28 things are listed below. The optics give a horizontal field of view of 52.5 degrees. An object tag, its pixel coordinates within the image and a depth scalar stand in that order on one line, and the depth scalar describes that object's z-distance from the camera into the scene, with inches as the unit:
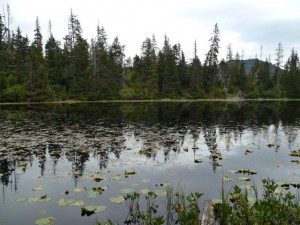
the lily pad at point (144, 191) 438.0
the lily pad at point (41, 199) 416.0
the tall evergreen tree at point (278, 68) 3924.7
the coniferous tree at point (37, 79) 2578.7
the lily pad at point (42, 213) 379.6
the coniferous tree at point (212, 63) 3568.9
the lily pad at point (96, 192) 434.0
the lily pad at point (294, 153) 689.0
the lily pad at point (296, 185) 468.0
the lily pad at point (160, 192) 430.3
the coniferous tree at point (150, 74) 3243.1
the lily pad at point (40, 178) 514.3
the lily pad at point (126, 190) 444.6
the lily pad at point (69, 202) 400.2
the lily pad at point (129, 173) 534.9
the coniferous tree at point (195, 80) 3344.0
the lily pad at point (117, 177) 512.4
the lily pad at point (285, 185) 465.5
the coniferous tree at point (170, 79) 3257.9
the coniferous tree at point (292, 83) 3676.2
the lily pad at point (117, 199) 407.1
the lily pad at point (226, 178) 498.0
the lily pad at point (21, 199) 418.6
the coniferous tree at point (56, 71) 2807.6
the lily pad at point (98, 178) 511.4
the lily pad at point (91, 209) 379.1
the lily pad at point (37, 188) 461.1
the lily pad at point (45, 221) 348.2
